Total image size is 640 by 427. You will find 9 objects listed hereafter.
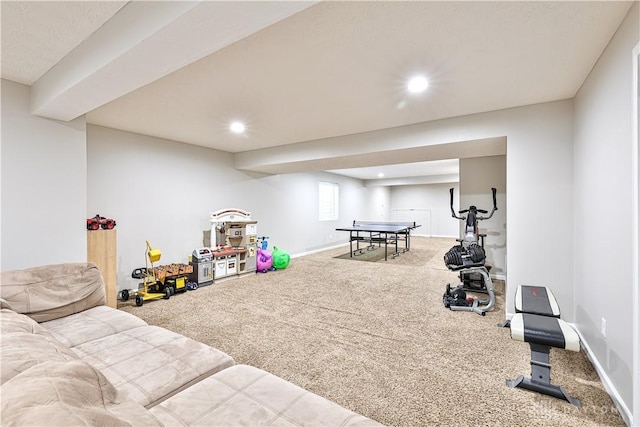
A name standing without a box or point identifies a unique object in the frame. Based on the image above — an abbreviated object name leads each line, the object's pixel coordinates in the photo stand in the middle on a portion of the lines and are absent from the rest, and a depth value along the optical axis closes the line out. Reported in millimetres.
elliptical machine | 3357
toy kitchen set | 4629
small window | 8258
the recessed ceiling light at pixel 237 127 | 3639
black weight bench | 1761
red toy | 3157
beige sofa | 667
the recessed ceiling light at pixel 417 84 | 2362
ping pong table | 6803
